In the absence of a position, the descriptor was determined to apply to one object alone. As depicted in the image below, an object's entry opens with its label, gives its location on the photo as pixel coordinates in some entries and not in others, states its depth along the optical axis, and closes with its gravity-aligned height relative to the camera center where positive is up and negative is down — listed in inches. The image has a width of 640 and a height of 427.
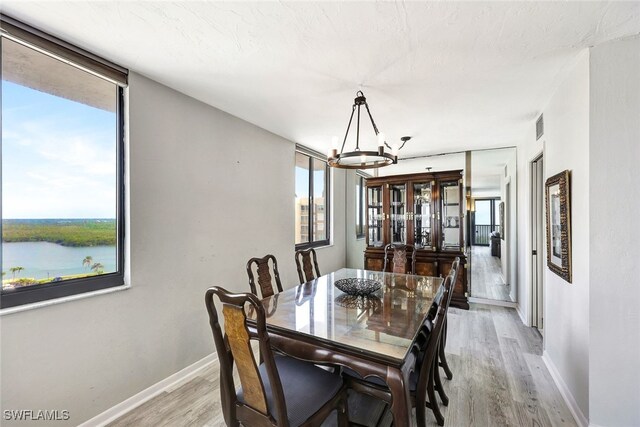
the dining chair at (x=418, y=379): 59.2 -38.8
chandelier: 80.3 +18.3
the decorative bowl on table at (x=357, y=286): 84.5 -23.5
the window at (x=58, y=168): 61.2 +12.0
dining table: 50.8 -26.5
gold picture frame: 78.9 -3.2
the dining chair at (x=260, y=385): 46.2 -36.0
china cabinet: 163.2 -4.1
